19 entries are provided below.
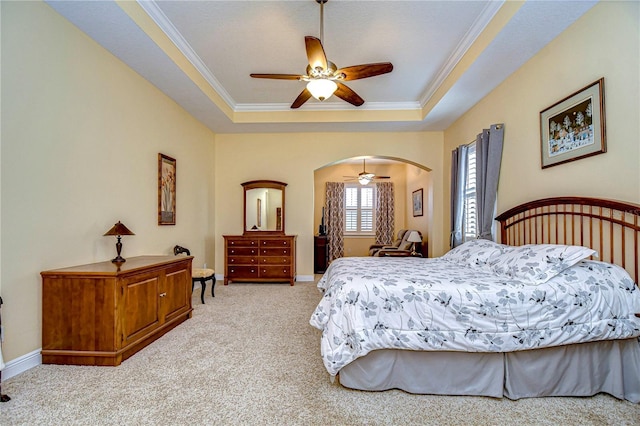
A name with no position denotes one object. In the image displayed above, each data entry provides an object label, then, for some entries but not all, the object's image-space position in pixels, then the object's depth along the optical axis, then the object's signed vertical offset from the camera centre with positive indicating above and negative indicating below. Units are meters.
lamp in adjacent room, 6.56 -0.46
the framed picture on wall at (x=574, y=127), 2.40 +0.77
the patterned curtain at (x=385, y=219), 8.62 -0.05
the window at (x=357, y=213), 8.74 +0.13
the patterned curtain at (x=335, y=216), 8.52 +0.04
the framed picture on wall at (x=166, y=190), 4.08 +0.39
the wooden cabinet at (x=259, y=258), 5.56 -0.72
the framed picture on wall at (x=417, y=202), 7.18 +0.36
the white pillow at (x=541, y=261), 2.15 -0.33
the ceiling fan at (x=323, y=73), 2.76 +1.42
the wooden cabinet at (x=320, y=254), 7.27 -0.86
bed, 1.99 -0.74
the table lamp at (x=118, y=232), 2.89 -0.13
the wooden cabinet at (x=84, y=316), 2.45 -0.78
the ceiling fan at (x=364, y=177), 7.72 +1.05
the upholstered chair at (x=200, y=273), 4.20 -0.76
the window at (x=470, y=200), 4.59 +0.25
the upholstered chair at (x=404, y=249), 6.30 -0.69
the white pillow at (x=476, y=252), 2.93 -0.36
